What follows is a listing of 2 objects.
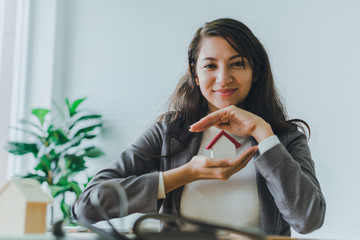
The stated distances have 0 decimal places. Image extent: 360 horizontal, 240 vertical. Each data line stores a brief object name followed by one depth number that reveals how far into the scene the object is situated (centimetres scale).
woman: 112
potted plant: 270
